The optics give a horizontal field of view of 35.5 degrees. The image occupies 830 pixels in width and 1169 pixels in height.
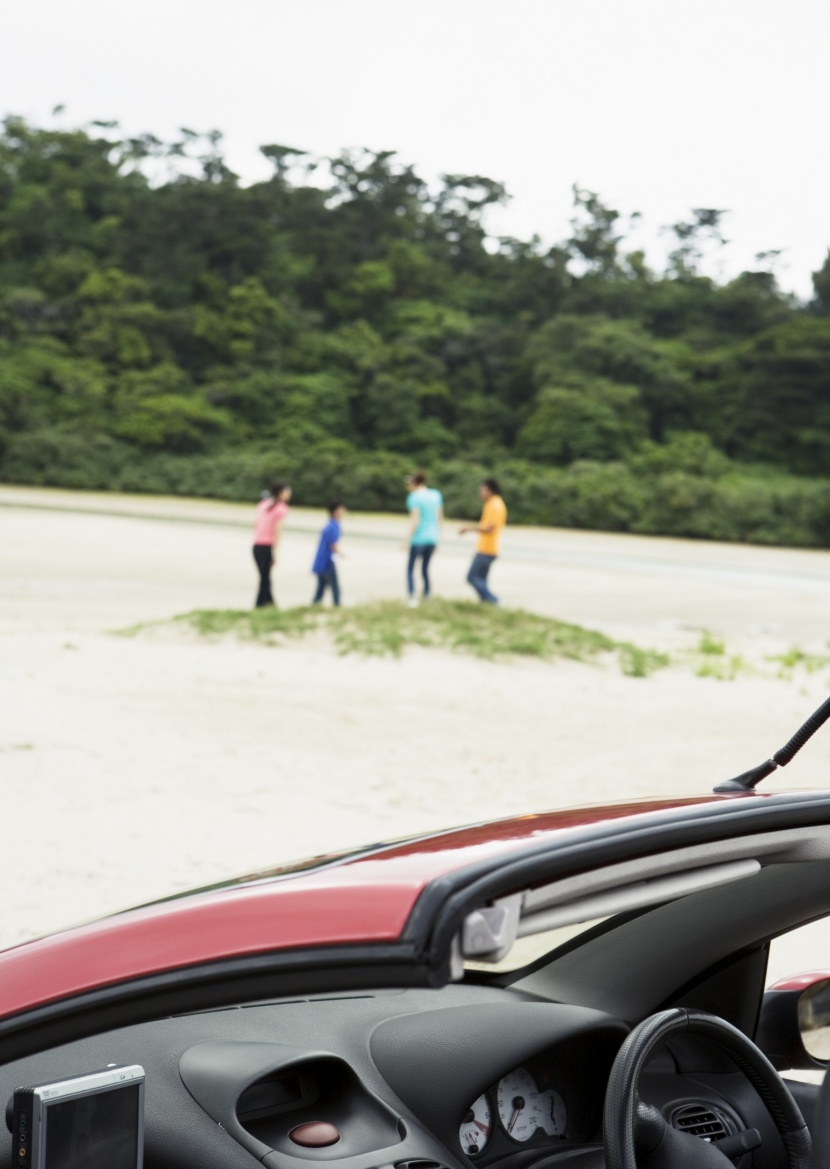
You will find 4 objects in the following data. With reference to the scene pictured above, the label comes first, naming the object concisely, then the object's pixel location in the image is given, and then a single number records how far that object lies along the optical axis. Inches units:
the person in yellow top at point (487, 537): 615.2
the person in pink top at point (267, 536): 599.2
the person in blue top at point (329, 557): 597.0
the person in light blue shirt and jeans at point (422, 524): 651.5
